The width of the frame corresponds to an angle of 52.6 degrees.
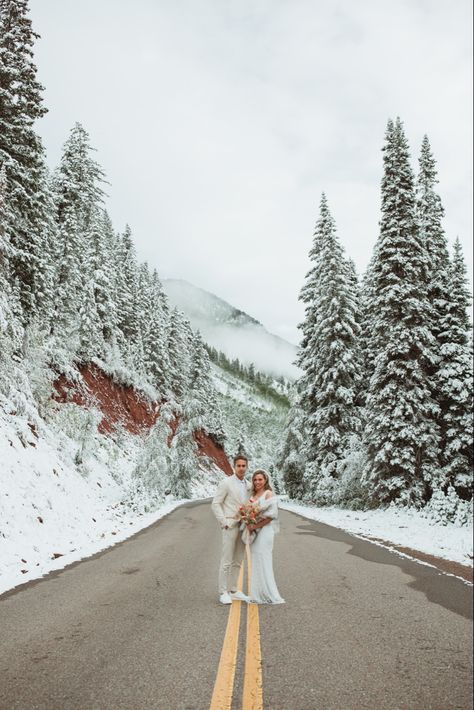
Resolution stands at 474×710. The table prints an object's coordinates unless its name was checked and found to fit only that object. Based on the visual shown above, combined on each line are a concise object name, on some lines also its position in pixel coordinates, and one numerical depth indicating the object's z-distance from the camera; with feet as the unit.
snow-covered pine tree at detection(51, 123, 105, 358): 106.83
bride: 22.77
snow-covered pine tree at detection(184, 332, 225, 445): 122.52
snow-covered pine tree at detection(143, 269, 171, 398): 188.34
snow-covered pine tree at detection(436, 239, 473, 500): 68.44
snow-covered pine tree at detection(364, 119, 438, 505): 65.92
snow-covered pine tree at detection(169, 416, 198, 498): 121.41
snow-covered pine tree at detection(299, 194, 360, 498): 83.87
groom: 23.41
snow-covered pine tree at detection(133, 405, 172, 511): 92.12
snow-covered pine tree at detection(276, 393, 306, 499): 108.58
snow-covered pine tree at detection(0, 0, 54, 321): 60.44
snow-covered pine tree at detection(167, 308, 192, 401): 216.54
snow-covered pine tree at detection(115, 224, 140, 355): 162.30
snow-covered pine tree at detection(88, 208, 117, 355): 127.44
